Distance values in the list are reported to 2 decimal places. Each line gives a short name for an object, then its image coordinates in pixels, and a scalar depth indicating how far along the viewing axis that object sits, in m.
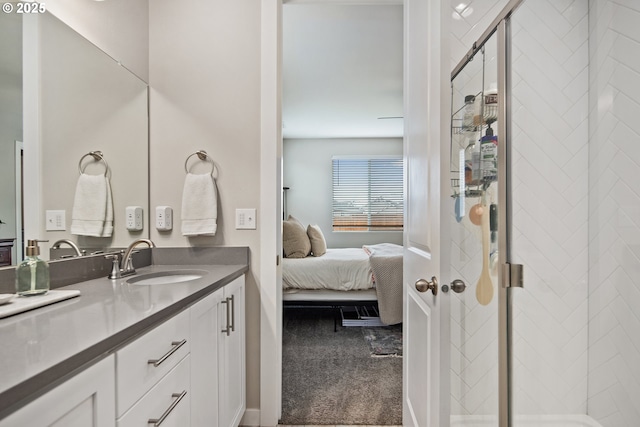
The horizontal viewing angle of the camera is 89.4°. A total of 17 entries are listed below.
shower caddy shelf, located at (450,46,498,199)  1.34
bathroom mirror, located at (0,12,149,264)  1.09
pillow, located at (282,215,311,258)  3.64
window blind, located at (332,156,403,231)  5.92
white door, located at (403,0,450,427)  1.07
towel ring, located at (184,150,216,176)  1.80
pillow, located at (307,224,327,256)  3.80
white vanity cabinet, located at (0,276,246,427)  0.58
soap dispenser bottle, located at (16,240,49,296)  0.99
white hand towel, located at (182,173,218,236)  1.75
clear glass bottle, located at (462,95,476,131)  1.44
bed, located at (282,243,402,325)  3.31
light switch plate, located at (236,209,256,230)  1.80
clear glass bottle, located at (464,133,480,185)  1.40
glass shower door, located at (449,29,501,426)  1.33
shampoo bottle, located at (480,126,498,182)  1.30
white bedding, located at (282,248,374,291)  3.37
